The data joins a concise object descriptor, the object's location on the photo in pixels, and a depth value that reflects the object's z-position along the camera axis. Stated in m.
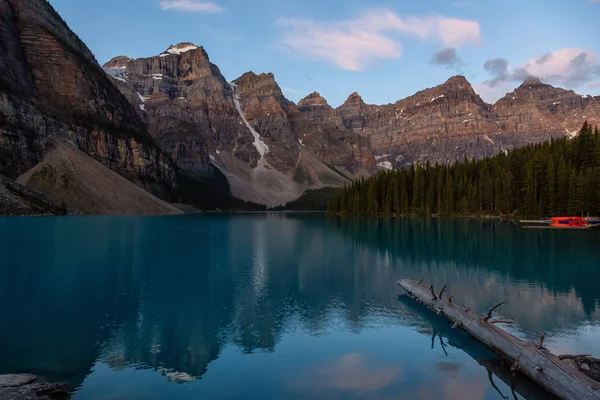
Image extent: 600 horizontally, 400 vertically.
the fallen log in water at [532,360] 14.08
